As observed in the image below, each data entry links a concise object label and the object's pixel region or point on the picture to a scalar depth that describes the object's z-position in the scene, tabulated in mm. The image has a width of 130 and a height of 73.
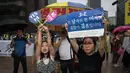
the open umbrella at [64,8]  3809
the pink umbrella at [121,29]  6409
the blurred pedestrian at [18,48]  4564
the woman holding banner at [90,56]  2382
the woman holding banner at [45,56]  2625
